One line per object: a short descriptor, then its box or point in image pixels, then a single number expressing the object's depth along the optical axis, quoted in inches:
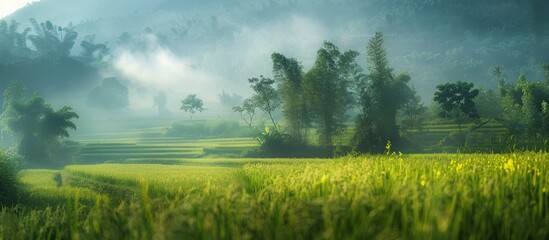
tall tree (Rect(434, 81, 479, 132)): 2395.4
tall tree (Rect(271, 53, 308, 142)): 2159.2
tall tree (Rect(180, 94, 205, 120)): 5004.9
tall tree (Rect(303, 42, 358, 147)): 2080.5
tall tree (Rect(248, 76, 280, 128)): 2451.0
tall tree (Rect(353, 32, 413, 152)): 1945.6
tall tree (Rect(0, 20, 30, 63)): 4739.2
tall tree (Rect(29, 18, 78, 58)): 4931.1
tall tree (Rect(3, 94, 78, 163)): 2073.1
